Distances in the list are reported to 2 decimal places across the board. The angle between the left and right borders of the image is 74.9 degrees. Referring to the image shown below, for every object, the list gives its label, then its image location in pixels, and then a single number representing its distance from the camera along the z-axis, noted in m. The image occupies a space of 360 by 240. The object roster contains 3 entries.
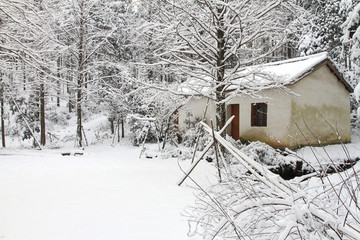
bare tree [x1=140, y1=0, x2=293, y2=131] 6.40
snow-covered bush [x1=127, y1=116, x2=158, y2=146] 16.66
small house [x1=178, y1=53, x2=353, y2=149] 11.34
